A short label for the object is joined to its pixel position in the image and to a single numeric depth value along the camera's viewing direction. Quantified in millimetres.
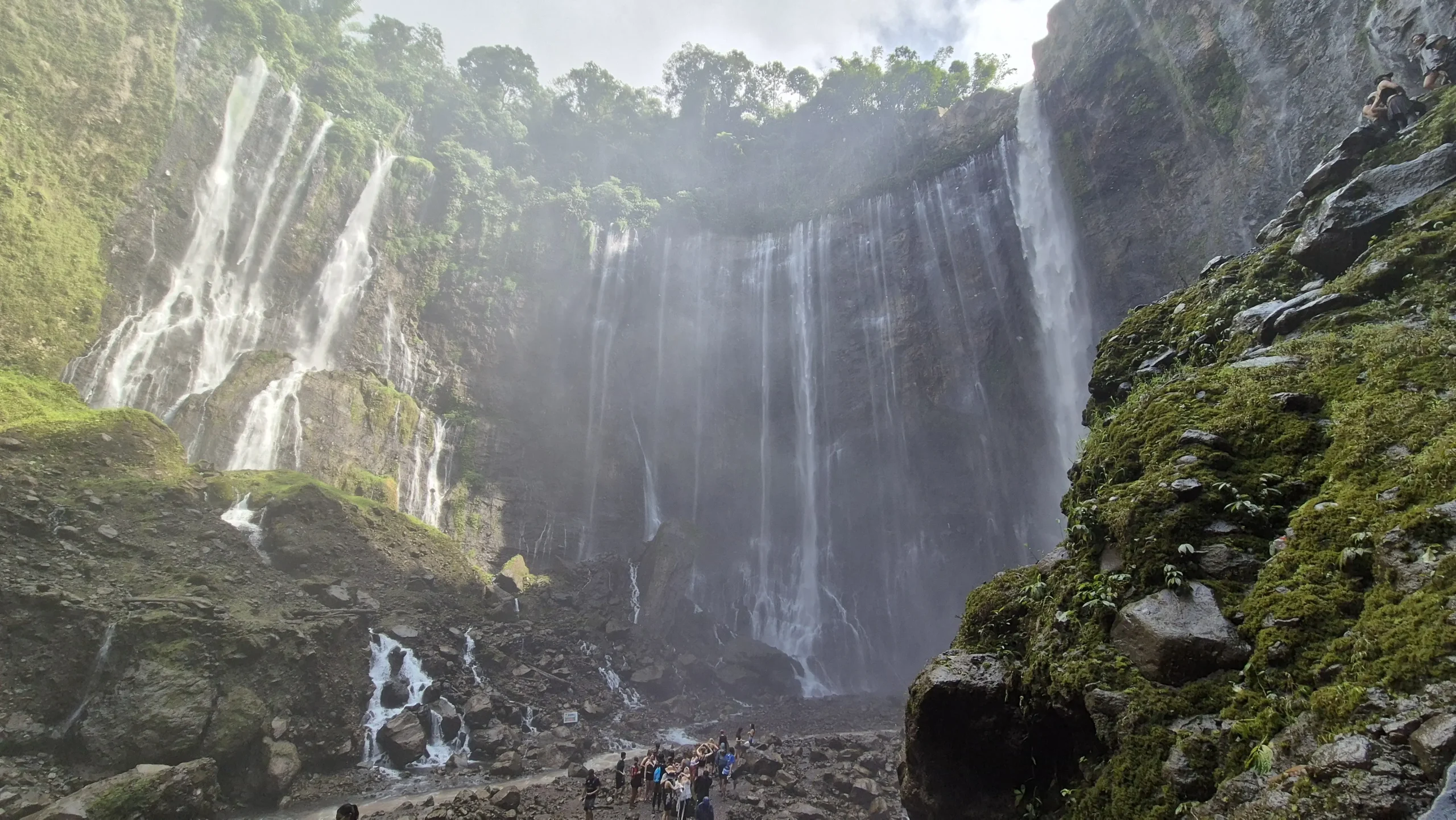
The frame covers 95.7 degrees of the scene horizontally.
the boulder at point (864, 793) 13484
